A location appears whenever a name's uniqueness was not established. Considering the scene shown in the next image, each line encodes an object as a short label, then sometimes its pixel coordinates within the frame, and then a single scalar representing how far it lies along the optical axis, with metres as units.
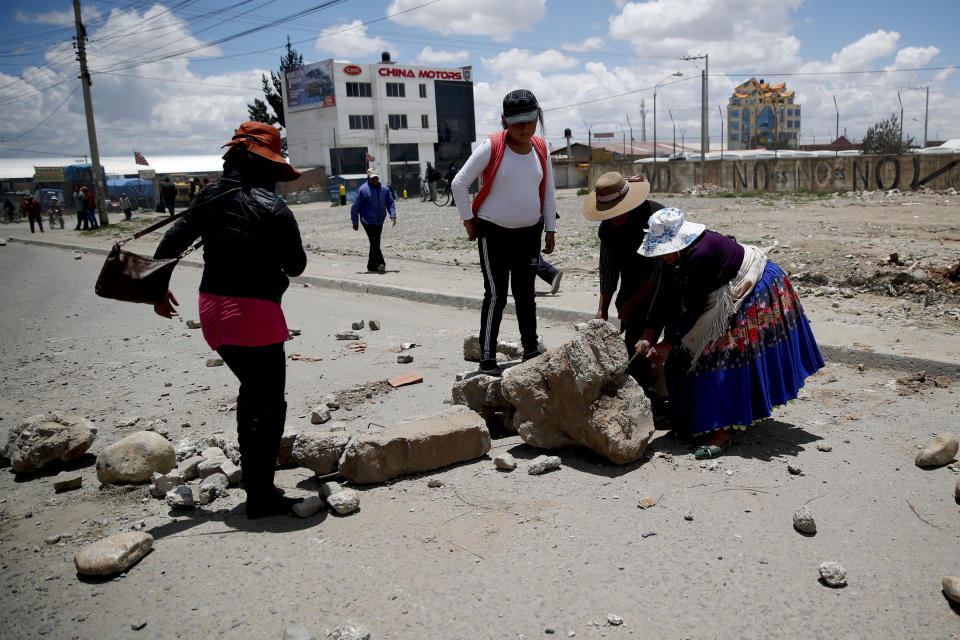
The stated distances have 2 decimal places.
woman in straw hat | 4.05
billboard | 57.88
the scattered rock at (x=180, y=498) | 3.23
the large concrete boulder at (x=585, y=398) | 3.45
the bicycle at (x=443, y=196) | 32.56
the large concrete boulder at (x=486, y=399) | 4.04
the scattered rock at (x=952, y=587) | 2.26
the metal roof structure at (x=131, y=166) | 60.25
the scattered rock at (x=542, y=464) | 3.47
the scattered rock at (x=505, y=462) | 3.52
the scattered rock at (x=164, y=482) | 3.44
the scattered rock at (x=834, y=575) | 2.42
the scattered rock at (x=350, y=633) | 2.21
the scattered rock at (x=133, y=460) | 3.58
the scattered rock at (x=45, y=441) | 3.80
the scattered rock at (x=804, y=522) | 2.75
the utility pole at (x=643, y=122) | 68.55
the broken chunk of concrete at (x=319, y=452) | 3.51
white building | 57.94
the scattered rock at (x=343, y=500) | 3.11
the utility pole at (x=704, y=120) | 34.28
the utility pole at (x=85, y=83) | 27.92
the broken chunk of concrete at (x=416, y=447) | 3.38
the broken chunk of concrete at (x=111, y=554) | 2.65
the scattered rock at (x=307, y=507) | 3.12
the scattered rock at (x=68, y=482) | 3.59
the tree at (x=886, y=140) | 38.59
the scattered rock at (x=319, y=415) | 4.34
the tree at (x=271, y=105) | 64.50
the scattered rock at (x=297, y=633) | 2.21
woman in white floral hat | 3.51
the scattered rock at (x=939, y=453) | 3.28
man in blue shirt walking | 11.01
